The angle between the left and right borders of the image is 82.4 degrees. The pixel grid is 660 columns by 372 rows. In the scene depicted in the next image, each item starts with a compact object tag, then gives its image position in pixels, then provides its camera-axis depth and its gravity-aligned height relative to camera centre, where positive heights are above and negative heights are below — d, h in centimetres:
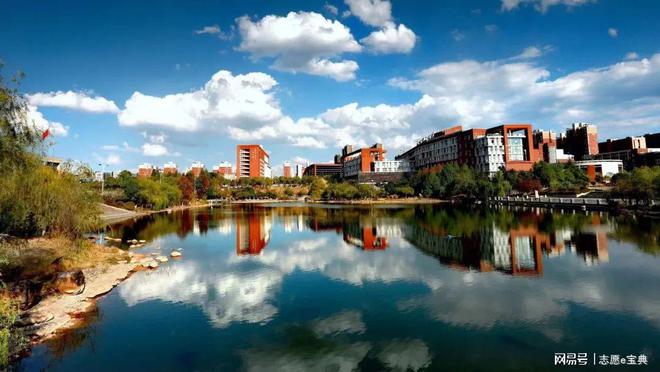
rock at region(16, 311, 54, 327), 1358 -417
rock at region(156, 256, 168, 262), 2603 -404
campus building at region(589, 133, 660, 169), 9590 +763
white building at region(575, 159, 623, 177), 9524 +341
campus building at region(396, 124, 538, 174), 9462 +975
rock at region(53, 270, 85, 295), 1756 -368
